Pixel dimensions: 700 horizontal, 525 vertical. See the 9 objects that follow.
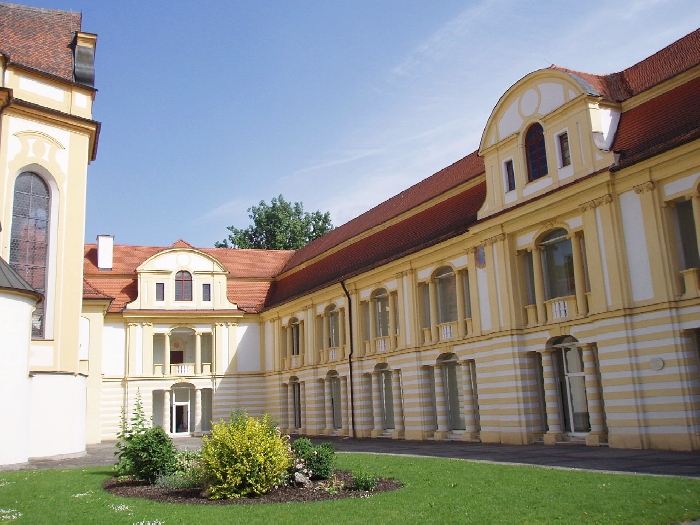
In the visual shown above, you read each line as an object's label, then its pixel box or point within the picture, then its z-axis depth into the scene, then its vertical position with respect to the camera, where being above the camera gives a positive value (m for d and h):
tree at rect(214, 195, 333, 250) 67.44 +17.17
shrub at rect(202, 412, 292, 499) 13.16 -0.92
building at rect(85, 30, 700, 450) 21.00 +4.15
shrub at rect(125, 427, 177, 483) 15.81 -0.88
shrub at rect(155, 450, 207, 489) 14.09 -1.22
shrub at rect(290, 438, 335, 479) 14.70 -1.03
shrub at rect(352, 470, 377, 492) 13.28 -1.41
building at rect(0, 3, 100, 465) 26.02 +8.49
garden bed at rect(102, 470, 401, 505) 12.75 -1.53
